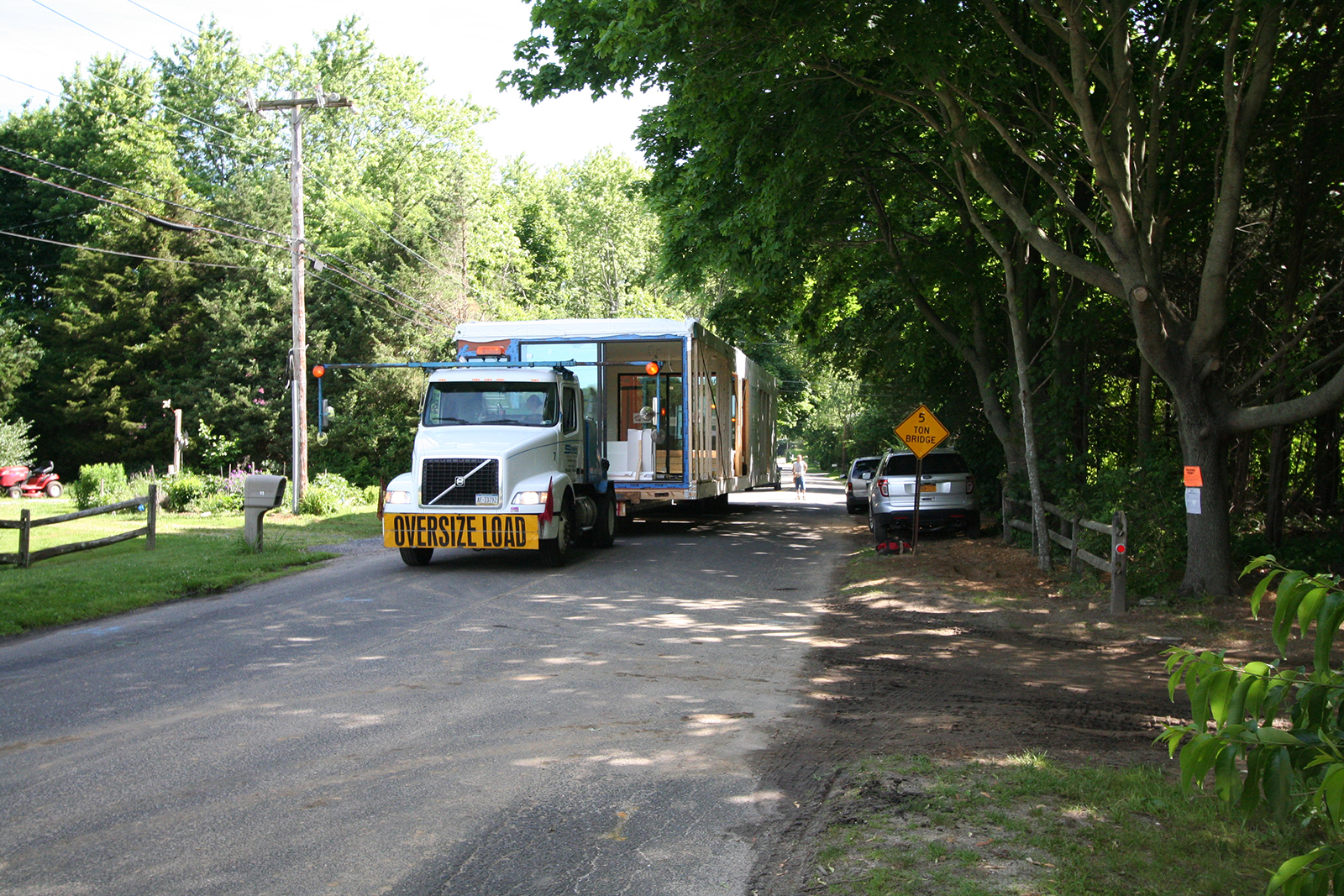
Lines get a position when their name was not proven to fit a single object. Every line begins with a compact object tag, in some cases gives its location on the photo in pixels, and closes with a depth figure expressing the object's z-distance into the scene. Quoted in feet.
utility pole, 85.15
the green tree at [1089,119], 37.88
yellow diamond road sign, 54.29
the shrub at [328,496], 83.56
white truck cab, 46.62
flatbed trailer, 59.31
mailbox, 51.98
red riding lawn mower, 114.52
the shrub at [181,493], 82.58
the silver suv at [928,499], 66.85
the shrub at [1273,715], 7.91
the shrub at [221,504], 81.25
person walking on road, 132.36
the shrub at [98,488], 84.99
